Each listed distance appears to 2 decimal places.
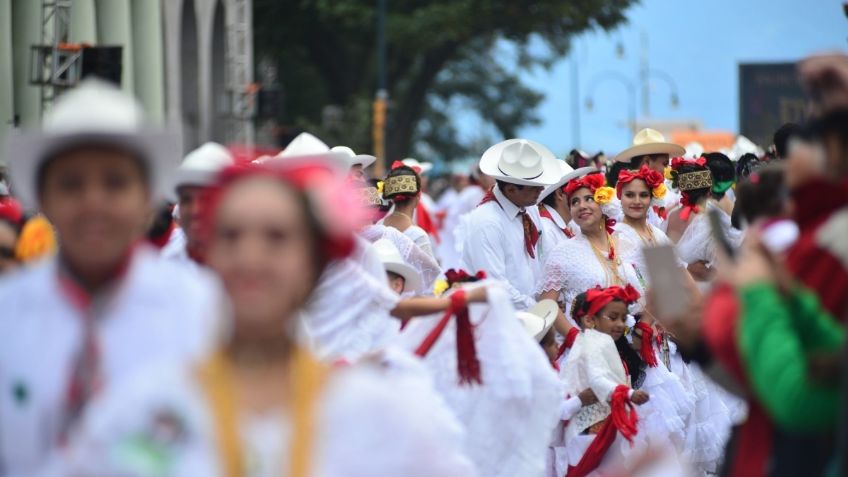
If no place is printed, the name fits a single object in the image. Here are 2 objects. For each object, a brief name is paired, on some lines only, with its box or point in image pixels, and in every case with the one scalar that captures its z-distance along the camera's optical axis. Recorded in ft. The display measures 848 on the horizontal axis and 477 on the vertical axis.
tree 155.12
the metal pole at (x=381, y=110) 152.41
